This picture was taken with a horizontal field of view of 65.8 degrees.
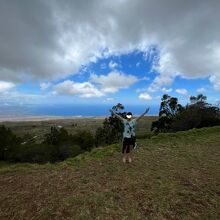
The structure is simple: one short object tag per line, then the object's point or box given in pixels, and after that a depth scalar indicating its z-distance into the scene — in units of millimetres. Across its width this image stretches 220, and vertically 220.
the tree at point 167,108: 32828
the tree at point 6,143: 29376
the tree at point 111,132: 30896
